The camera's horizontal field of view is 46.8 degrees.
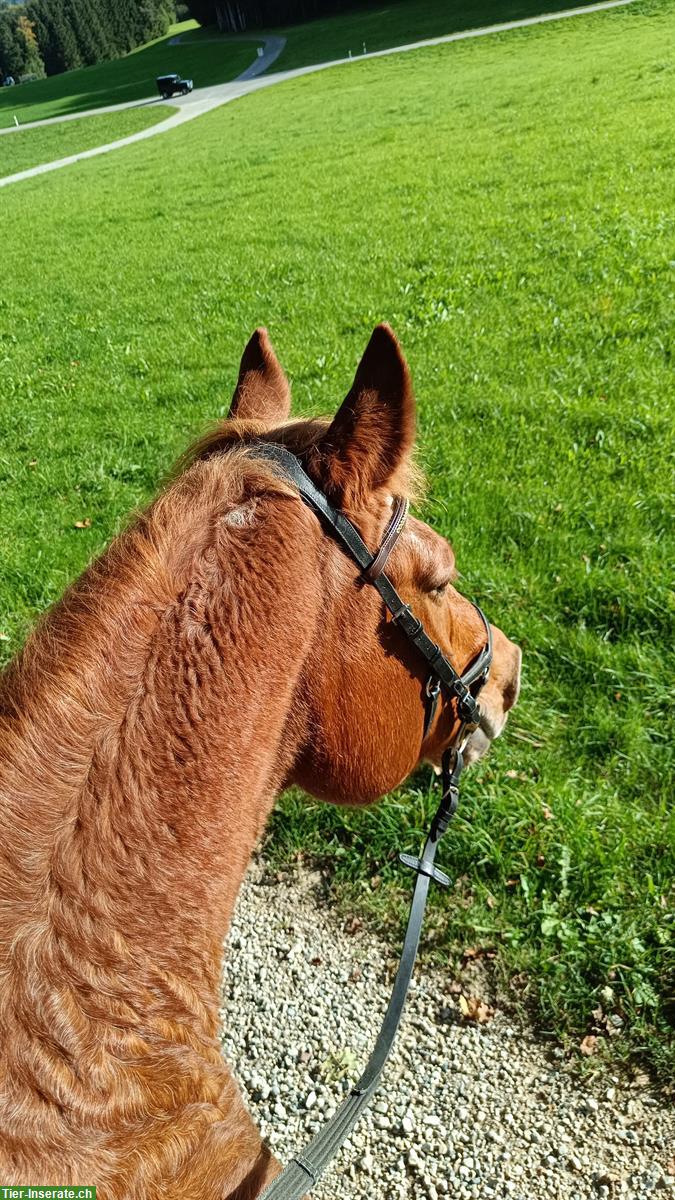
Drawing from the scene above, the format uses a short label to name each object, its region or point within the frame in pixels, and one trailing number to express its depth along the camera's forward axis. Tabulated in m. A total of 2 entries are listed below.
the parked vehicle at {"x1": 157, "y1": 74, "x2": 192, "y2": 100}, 40.03
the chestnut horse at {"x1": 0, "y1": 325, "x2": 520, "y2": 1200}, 1.17
